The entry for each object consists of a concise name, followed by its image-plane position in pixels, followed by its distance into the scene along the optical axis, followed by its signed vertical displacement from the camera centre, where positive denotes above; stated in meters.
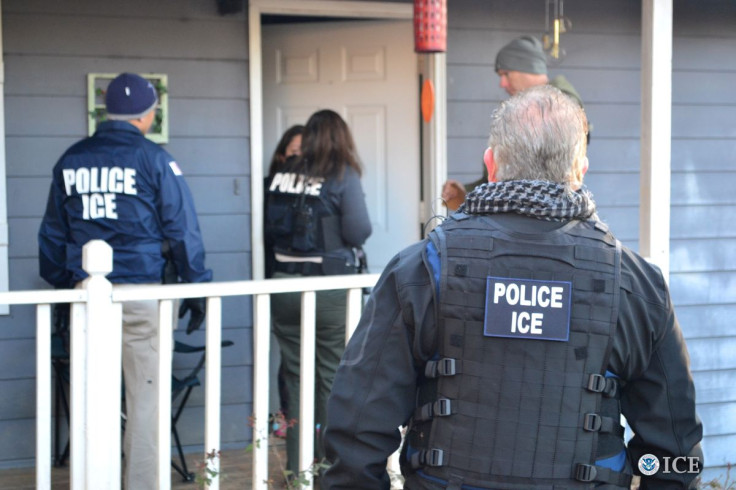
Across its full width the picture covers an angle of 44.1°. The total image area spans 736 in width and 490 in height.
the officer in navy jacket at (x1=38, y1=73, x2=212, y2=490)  3.61 -0.05
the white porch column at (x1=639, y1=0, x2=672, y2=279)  3.76 +0.33
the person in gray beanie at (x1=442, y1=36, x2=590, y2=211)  4.11 +0.64
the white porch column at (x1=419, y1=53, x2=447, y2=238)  5.00 +0.42
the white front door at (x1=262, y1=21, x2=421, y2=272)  5.27 +0.65
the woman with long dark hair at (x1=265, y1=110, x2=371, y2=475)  4.08 -0.09
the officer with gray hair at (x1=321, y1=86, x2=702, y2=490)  1.67 -0.26
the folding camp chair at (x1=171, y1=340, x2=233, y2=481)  4.16 -0.83
